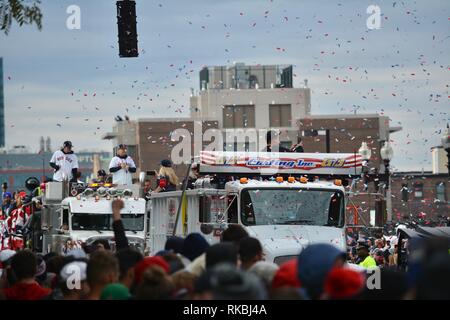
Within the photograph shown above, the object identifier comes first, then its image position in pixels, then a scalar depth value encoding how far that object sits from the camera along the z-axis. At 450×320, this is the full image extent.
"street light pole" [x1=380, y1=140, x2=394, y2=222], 40.69
